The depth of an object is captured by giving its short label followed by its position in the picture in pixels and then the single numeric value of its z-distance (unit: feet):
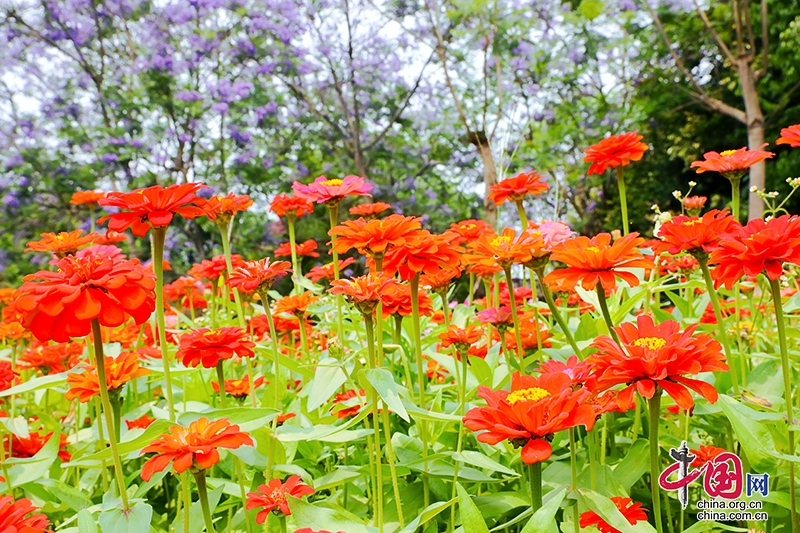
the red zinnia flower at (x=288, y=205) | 3.87
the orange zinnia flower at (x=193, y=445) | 2.00
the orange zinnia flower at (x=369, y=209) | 3.35
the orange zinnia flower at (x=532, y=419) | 1.77
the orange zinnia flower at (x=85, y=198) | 5.09
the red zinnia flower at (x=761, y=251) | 2.18
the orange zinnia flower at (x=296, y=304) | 3.84
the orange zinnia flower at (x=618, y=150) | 3.63
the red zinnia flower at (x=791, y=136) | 3.18
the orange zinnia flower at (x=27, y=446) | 3.60
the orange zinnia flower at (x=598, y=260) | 2.38
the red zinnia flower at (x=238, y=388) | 3.54
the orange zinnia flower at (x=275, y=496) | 2.28
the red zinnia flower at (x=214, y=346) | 2.67
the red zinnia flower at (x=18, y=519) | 1.82
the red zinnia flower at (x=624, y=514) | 2.20
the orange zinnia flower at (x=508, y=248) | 2.70
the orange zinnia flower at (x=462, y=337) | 2.94
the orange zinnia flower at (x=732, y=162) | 3.26
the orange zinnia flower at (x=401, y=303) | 2.93
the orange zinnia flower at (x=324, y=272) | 4.60
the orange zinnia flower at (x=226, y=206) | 3.41
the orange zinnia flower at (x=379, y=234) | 2.63
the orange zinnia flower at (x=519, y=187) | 3.69
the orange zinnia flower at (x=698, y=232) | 2.61
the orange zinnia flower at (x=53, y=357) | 4.38
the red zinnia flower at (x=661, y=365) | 1.85
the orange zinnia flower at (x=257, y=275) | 2.99
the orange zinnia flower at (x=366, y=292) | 2.30
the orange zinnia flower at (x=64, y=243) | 3.63
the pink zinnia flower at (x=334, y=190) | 3.29
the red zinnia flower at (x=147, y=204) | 2.39
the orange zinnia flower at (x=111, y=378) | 2.85
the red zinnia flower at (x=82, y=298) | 1.90
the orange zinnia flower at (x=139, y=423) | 3.52
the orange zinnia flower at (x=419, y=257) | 2.57
